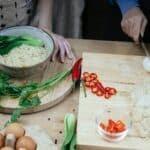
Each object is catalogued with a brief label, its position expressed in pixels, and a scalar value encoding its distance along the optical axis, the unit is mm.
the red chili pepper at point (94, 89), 1316
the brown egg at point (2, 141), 1139
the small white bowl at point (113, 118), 1162
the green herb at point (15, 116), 1256
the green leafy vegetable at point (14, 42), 1445
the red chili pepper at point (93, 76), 1361
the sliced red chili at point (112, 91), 1311
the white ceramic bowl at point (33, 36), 1346
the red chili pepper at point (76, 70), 1389
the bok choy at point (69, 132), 1179
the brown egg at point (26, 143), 1130
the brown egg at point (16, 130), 1169
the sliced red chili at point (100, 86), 1320
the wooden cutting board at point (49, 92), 1303
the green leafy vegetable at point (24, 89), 1305
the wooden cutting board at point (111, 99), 1162
